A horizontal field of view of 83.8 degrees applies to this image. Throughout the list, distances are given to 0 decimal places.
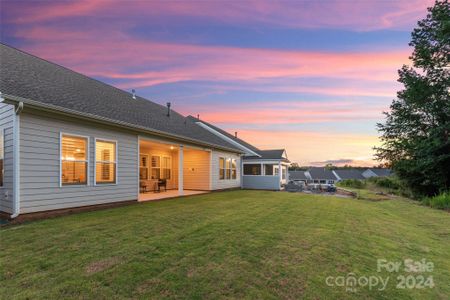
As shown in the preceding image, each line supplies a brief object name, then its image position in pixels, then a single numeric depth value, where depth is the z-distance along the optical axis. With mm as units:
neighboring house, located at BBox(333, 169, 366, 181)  72188
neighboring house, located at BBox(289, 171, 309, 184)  66188
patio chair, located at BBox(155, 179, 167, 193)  14585
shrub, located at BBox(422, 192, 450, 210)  12687
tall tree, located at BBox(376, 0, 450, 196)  18922
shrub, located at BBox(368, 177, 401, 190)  30162
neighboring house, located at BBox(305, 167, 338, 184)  67562
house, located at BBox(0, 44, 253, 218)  6699
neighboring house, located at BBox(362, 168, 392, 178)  79706
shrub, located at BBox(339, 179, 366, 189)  31698
